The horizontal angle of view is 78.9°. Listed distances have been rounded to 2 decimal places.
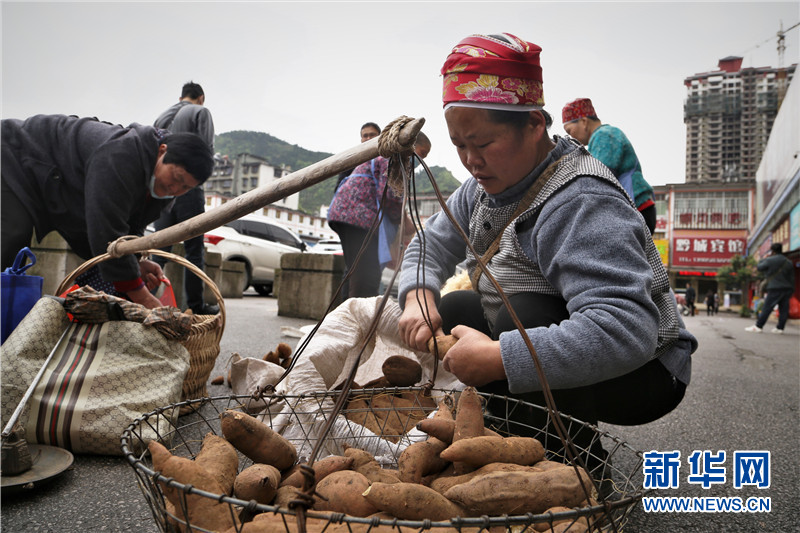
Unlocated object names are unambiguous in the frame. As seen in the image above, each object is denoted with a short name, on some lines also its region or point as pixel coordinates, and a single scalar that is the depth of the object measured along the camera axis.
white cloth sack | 1.60
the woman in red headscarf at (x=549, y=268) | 1.20
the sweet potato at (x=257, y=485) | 0.98
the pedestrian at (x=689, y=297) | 21.03
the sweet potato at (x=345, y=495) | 0.93
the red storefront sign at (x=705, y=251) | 34.72
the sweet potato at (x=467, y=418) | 1.20
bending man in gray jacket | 2.37
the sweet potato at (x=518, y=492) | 0.92
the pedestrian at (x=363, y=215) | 3.83
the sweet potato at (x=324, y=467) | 1.09
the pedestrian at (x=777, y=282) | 9.45
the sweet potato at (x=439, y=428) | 1.22
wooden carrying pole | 1.23
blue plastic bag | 2.08
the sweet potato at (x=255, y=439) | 1.10
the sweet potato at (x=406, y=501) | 0.89
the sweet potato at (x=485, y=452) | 1.09
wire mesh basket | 0.84
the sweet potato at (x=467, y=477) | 1.03
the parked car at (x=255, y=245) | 10.95
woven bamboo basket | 2.15
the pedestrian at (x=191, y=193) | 4.00
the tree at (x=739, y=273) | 24.53
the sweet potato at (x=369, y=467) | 1.14
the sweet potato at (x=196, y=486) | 0.89
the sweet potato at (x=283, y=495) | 1.01
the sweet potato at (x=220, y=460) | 1.03
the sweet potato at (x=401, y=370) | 1.80
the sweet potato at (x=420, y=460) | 1.13
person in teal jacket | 3.13
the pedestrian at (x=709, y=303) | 21.83
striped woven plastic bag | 1.68
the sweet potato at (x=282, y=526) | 0.84
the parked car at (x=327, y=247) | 14.04
